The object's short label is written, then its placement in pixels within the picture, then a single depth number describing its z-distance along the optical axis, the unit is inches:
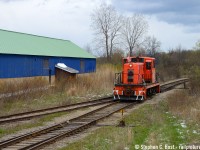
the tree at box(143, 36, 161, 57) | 3119.1
